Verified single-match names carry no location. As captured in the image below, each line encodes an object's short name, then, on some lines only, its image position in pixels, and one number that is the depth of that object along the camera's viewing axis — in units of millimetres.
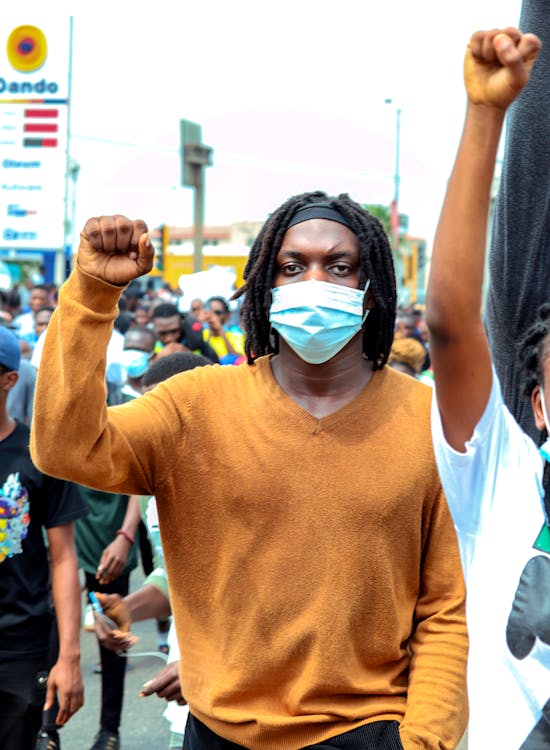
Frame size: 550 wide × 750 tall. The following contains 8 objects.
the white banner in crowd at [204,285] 16109
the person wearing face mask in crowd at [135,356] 8039
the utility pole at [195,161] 17469
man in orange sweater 2754
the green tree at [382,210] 78688
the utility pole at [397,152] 50438
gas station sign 12375
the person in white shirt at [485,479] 2033
